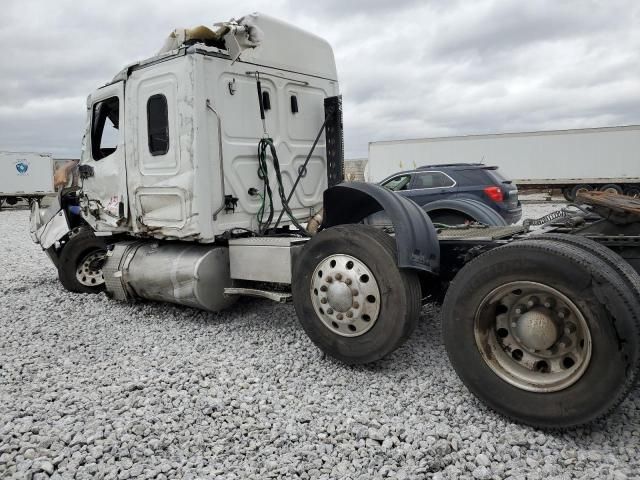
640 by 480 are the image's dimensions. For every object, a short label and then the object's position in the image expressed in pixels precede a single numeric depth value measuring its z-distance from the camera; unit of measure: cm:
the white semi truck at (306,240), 269
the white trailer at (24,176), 2698
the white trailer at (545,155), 2012
